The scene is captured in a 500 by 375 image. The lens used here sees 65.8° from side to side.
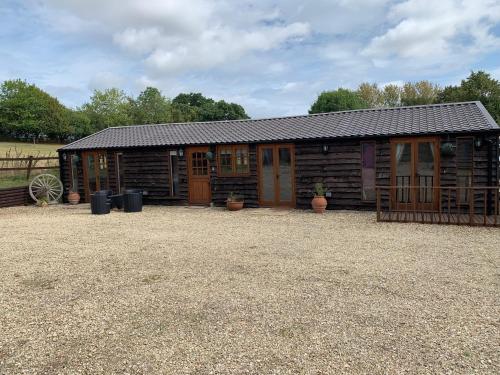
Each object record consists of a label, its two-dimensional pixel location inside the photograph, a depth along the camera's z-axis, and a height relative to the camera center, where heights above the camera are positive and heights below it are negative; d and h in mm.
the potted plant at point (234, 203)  11984 -1204
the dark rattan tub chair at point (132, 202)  12273 -1099
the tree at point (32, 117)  48000 +6712
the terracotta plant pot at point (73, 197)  14641 -1069
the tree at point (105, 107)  50053 +8203
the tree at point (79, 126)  49250 +5496
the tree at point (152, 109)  45750 +6976
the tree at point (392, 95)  43531 +7212
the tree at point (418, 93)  38562 +6961
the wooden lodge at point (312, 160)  9961 +73
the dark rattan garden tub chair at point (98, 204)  11836 -1088
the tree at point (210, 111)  53906 +7890
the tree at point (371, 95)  44741 +7530
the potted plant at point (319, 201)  10914 -1121
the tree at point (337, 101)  38000 +6013
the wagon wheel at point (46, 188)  14547 -689
